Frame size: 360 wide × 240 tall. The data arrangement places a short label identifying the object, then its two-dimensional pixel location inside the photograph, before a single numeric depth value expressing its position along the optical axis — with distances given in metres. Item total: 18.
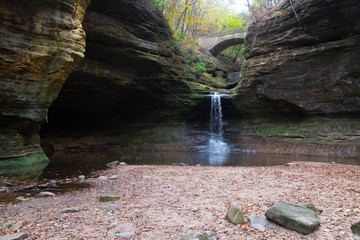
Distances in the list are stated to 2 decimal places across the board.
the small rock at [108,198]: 4.92
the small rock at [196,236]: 2.87
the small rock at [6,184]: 6.48
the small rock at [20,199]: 5.02
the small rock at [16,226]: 3.42
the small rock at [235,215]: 3.39
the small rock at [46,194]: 5.43
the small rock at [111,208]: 4.23
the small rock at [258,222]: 3.22
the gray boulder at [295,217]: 2.98
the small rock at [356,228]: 2.88
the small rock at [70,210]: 4.17
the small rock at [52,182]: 6.71
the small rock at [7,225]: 3.42
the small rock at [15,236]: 2.97
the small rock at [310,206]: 3.63
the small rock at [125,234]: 3.13
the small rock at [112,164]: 10.43
